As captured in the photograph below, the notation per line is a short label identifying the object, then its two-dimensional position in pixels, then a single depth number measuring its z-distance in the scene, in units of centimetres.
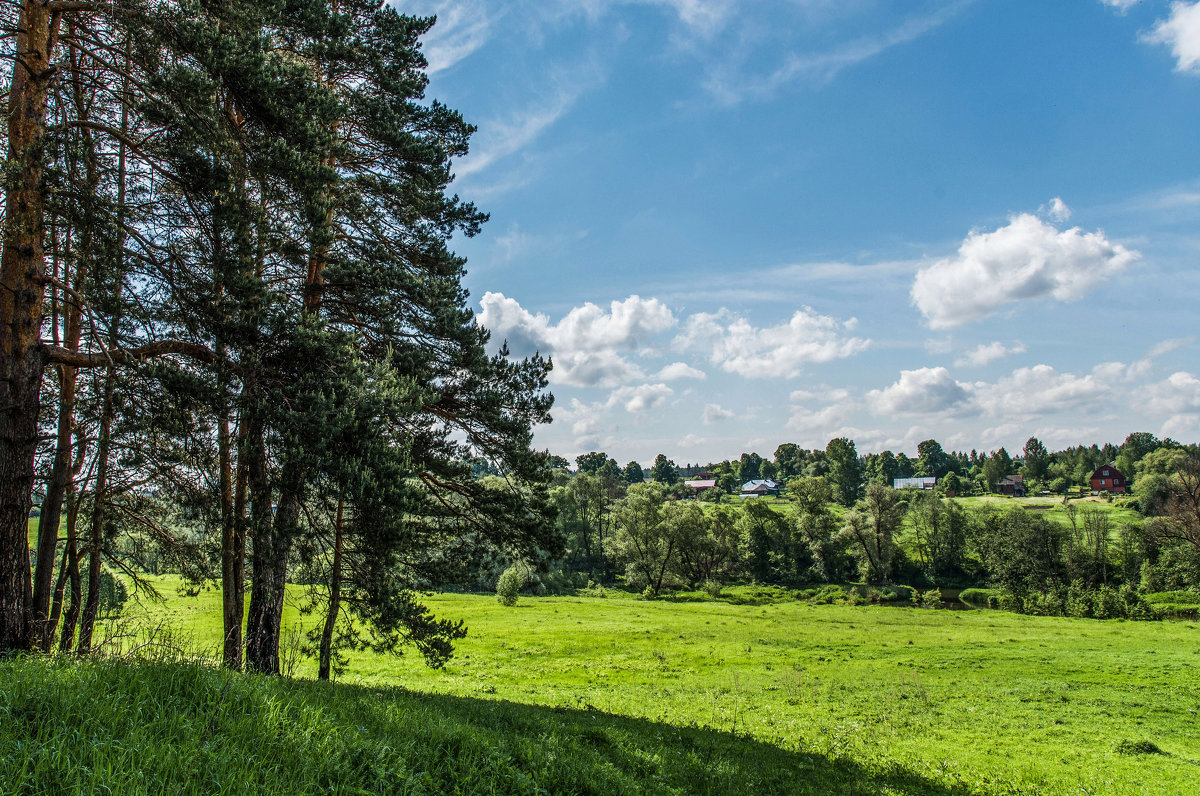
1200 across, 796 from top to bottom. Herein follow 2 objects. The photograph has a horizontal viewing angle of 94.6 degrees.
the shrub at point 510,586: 4362
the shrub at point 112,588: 1651
